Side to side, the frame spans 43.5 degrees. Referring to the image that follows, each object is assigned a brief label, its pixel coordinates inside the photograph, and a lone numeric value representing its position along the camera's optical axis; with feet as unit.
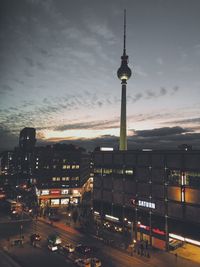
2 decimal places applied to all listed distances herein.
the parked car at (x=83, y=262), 139.10
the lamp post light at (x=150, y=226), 189.57
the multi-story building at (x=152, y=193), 172.55
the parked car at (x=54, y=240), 172.63
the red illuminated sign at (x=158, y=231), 183.52
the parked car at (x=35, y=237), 181.90
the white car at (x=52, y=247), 167.94
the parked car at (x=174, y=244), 176.55
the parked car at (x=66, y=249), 164.14
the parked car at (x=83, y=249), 158.10
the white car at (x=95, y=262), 139.54
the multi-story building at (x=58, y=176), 361.92
